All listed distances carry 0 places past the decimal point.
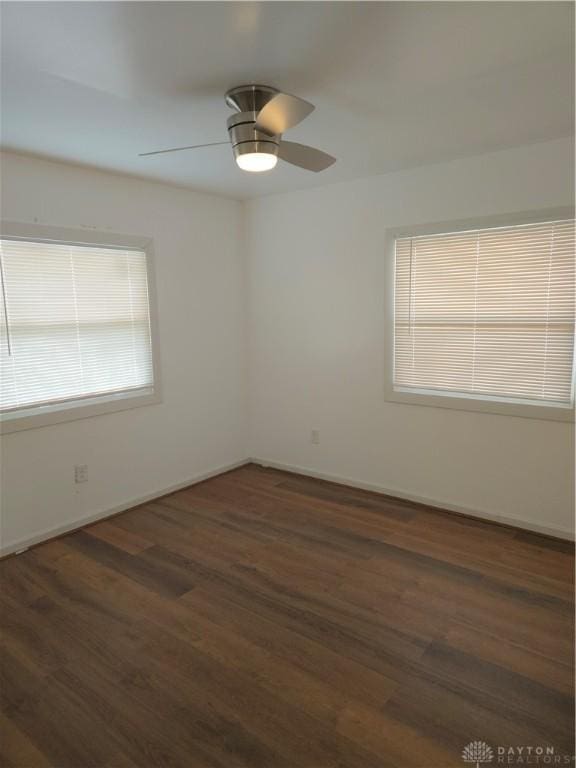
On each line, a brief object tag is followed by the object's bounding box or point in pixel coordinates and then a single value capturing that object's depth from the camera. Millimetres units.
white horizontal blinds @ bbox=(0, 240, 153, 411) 2973
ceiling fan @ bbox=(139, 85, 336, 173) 1863
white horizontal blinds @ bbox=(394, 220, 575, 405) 2959
